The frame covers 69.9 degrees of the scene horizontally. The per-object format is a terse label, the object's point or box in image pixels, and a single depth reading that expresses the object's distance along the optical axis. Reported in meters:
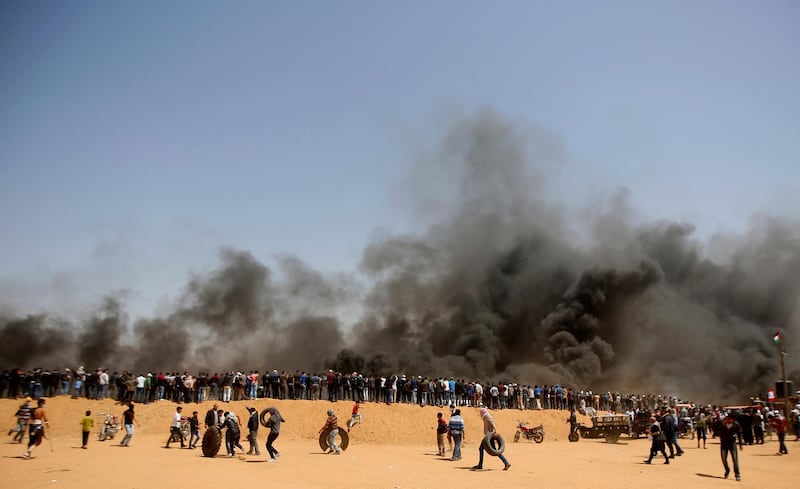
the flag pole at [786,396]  32.00
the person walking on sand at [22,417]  24.03
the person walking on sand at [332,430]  23.92
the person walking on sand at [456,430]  22.80
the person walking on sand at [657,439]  22.48
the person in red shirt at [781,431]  25.70
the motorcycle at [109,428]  26.55
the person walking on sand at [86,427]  23.12
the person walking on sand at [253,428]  22.31
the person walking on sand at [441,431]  24.42
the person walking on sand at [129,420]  24.43
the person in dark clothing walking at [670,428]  23.80
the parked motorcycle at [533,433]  34.44
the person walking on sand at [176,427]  25.41
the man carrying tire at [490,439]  19.86
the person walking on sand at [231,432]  22.03
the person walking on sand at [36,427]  20.36
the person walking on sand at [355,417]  31.55
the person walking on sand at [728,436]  19.02
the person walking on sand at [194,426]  25.06
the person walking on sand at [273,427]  20.92
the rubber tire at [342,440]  24.67
